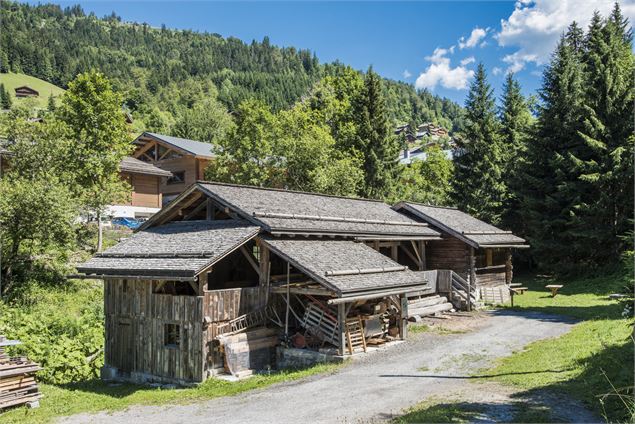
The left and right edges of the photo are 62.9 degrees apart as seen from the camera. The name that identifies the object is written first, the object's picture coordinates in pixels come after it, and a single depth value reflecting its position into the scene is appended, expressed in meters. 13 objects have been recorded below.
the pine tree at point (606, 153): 32.47
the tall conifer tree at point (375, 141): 47.09
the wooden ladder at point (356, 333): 17.70
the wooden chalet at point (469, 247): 27.81
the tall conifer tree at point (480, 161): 42.88
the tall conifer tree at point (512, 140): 41.28
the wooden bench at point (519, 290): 27.75
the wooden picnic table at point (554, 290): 28.89
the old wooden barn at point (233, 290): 16.70
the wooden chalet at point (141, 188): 42.12
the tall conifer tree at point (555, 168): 34.91
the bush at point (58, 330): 19.14
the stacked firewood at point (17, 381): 14.38
